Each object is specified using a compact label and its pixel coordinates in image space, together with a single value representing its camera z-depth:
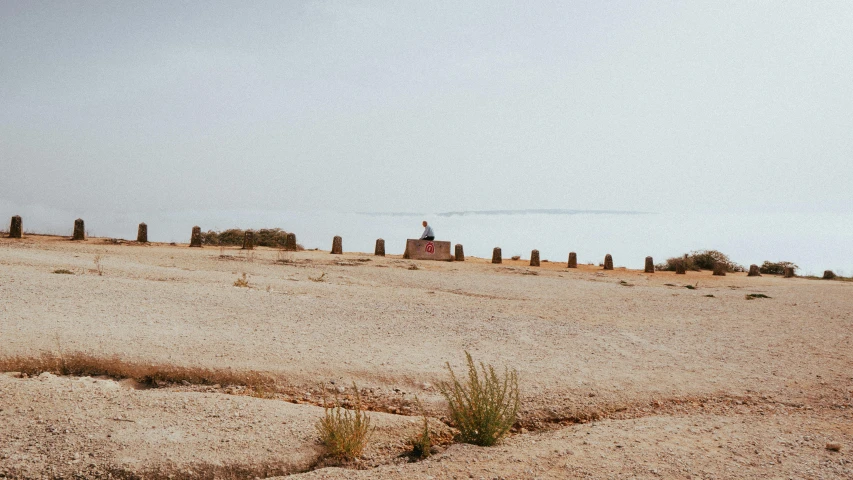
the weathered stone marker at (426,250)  22.47
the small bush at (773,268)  28.89
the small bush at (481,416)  4.68
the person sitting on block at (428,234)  23.16
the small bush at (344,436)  4.38
